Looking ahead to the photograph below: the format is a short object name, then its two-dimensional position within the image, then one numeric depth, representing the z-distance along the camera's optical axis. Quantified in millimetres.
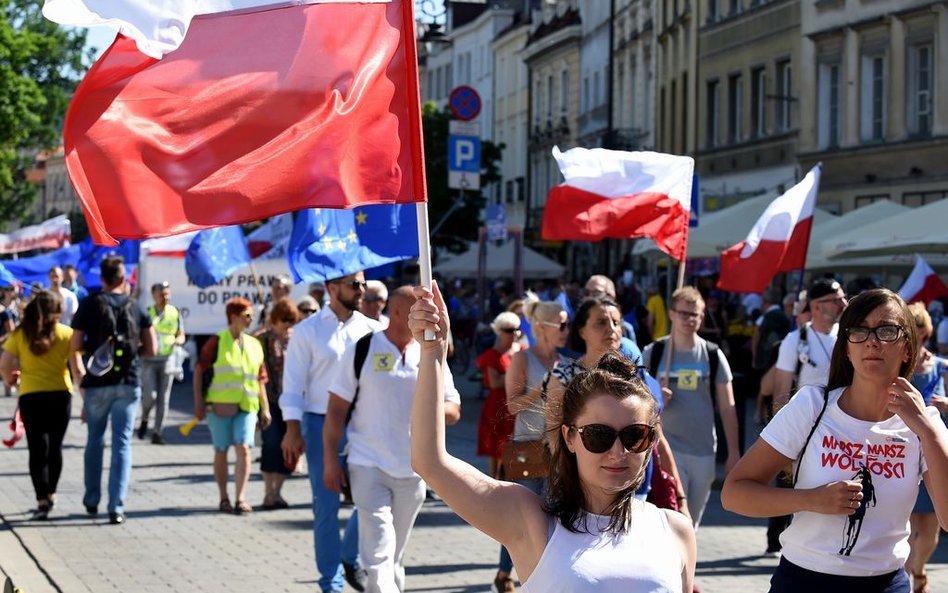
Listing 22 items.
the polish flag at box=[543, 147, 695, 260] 11961
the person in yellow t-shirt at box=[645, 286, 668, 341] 25208
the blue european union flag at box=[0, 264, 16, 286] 25812
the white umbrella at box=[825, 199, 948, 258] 18336
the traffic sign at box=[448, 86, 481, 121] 22062
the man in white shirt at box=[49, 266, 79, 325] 22453
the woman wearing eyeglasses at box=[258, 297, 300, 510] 13477
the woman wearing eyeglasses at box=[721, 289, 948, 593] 5188
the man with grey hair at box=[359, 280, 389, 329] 10681
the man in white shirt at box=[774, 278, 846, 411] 10344
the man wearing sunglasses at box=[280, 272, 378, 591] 9992
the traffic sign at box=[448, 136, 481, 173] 21516
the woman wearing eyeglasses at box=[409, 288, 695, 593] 3980
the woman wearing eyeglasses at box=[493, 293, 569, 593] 8852
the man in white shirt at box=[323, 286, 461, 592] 8547
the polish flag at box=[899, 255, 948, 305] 16625
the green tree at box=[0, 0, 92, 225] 49969
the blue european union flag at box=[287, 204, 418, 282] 11391
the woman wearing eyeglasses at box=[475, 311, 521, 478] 10891
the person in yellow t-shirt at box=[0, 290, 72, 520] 12664
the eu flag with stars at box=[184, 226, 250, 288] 20381
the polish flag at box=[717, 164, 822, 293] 13078
